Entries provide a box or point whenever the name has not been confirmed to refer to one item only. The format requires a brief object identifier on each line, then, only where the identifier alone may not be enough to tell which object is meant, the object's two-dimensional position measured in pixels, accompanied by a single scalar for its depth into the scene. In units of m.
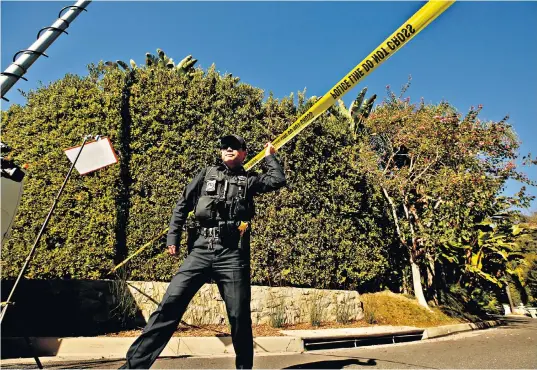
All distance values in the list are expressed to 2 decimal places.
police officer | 2.98
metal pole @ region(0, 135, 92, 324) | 3.14
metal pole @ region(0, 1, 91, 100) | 3.49
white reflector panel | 4.82
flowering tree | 9.11
